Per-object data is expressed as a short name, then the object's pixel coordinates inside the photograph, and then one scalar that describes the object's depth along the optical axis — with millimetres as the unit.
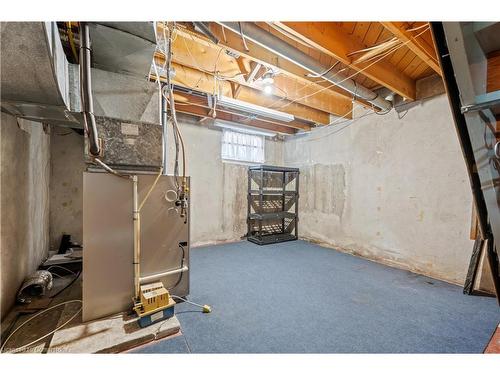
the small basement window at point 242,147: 4438
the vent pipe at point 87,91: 1396
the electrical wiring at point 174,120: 1685
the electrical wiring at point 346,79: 1618
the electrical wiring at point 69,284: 2098
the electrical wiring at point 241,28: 1522
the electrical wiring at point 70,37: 1527
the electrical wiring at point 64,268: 2543
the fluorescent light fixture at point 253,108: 2738
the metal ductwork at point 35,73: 1037
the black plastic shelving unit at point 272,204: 4348
